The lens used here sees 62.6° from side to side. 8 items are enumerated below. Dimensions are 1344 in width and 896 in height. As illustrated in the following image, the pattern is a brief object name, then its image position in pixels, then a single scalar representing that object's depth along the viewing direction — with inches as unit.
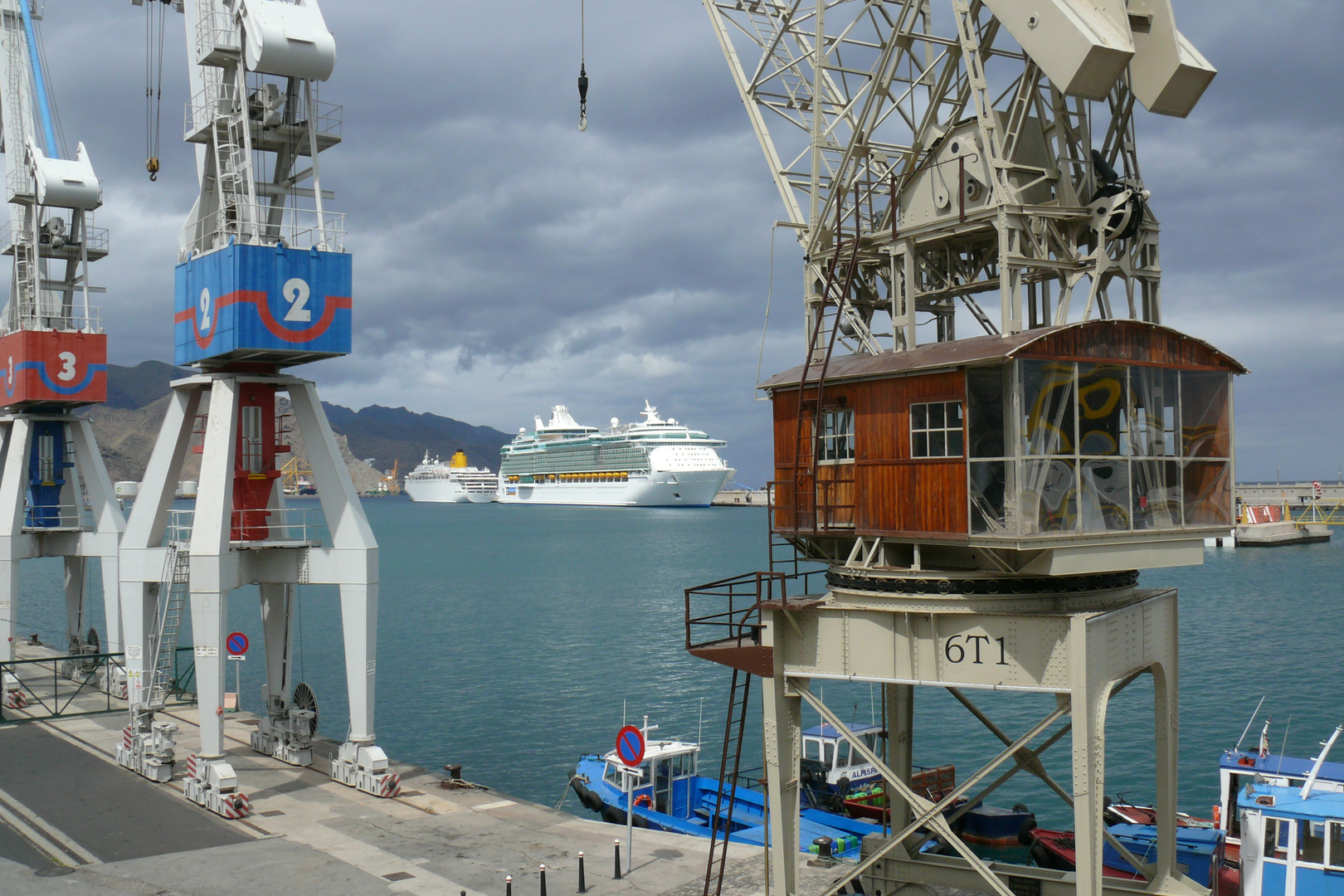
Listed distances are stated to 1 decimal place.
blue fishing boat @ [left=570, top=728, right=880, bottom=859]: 975.6
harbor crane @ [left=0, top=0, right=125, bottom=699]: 1529.3
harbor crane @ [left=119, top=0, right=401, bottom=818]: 1000.2
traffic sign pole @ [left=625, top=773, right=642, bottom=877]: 761.0
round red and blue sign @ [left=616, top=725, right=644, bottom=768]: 805.2
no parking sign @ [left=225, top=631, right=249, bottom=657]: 1227.9
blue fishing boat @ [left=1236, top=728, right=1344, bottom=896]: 671.8
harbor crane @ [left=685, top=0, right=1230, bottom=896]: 549.0
